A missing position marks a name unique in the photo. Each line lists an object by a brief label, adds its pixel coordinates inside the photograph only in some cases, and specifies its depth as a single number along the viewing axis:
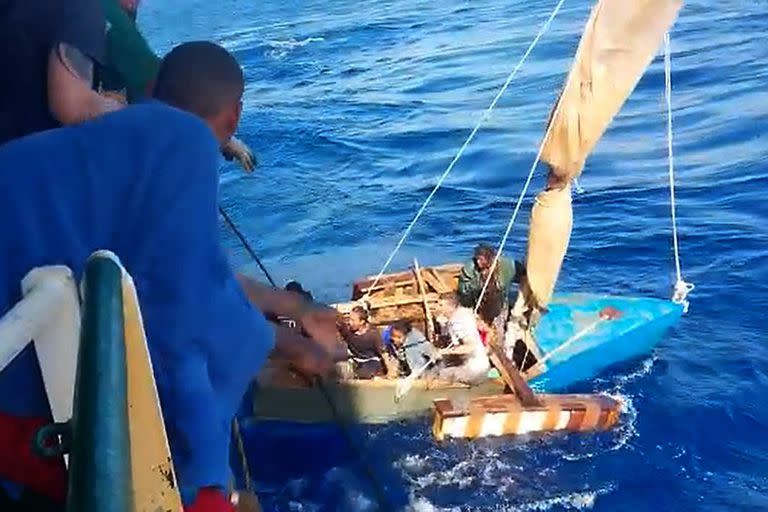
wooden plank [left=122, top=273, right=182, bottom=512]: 1.64
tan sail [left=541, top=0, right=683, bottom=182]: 8.23
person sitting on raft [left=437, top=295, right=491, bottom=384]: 9.99
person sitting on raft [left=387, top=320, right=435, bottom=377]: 10.01
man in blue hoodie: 2.03
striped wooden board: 9.71
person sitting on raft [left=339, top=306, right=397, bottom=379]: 10.08
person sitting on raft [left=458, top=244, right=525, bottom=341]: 10.62
